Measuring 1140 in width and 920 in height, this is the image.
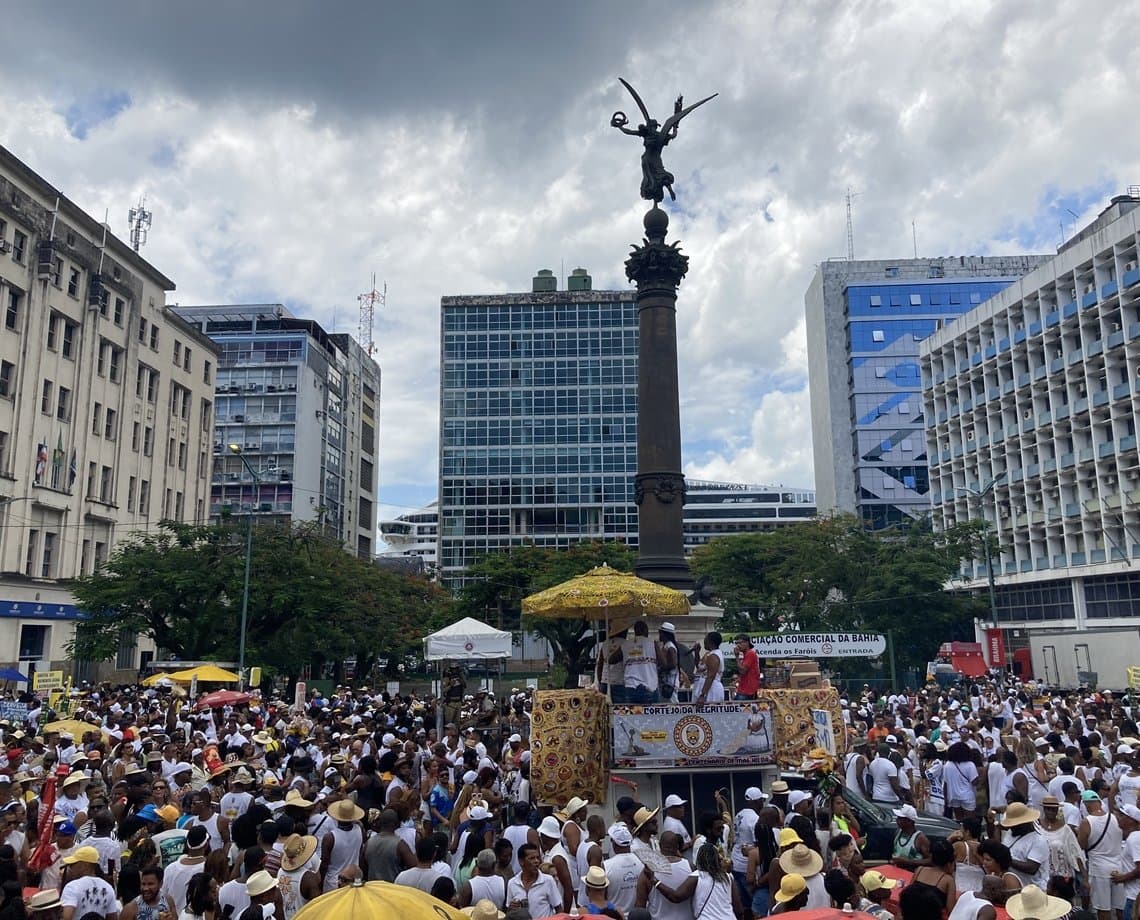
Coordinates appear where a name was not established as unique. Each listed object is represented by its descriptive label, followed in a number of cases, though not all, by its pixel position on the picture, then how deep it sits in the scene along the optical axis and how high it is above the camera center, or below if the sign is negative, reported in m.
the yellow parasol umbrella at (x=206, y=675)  25.25 -1.13
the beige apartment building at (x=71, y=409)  42.22 +11.58
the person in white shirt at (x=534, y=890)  7.68 -2.13
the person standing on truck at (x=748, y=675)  15.75 -0.77
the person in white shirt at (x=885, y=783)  13.59 -2.23
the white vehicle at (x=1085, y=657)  45.59 -1.54
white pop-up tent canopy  22.00 -0.30
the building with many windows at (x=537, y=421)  87.75 +19.76
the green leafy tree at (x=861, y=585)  46.69 +2.28
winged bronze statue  21.47 +11.18
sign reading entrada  27.30 -0.47
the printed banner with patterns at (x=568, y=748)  14.00 -1.76
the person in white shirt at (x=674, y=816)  9.16 -1.85
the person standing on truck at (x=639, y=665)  15.78 -0.58
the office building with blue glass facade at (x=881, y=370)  93.44 +25.86
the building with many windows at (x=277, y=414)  87.00 +20.72
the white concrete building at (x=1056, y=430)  49.38 +11.81
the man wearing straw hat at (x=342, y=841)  8.91 -1.98
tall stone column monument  19.95 +5.01
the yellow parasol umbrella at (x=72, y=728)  15.91 -1.57
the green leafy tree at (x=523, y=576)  55.03 +3.29
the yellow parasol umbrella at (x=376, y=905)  4.44 -1.31
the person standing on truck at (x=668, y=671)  16.41 -0.72
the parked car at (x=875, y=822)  11.27 -2.46
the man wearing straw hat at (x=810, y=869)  7.28 -1.88
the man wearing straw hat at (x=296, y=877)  8.03 -2.09
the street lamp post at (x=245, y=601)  32.72 +1.20
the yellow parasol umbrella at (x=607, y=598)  14.99 +0.53
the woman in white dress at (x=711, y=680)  14.63 -0.79
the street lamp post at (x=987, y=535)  39.66 +4.99
